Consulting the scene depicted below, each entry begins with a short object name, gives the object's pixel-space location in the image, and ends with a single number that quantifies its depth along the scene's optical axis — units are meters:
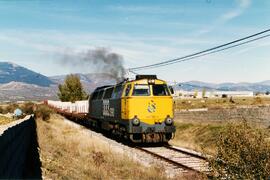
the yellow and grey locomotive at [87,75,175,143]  21.27
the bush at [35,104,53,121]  47.00
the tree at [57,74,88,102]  108.75
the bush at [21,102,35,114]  47.38
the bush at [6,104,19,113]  58.32
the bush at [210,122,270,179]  10.06
